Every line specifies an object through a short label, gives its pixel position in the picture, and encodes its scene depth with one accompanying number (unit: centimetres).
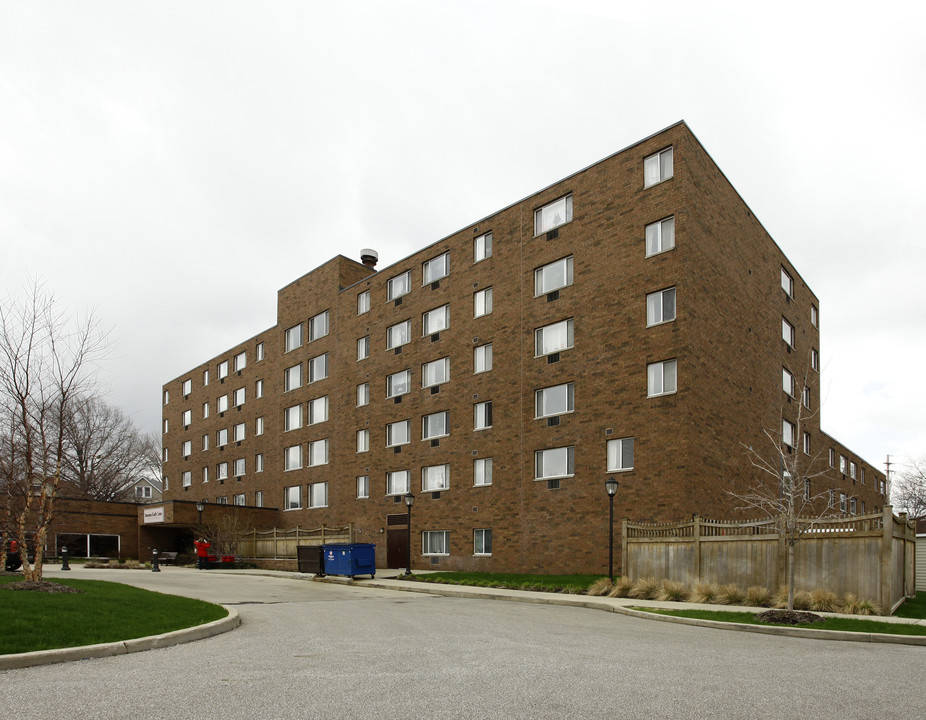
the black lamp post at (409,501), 2836
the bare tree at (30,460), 1633
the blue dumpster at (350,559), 2812
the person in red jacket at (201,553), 3650
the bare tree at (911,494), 7484
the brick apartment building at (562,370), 2656
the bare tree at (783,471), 2844
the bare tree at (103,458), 6762
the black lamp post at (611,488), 2183
